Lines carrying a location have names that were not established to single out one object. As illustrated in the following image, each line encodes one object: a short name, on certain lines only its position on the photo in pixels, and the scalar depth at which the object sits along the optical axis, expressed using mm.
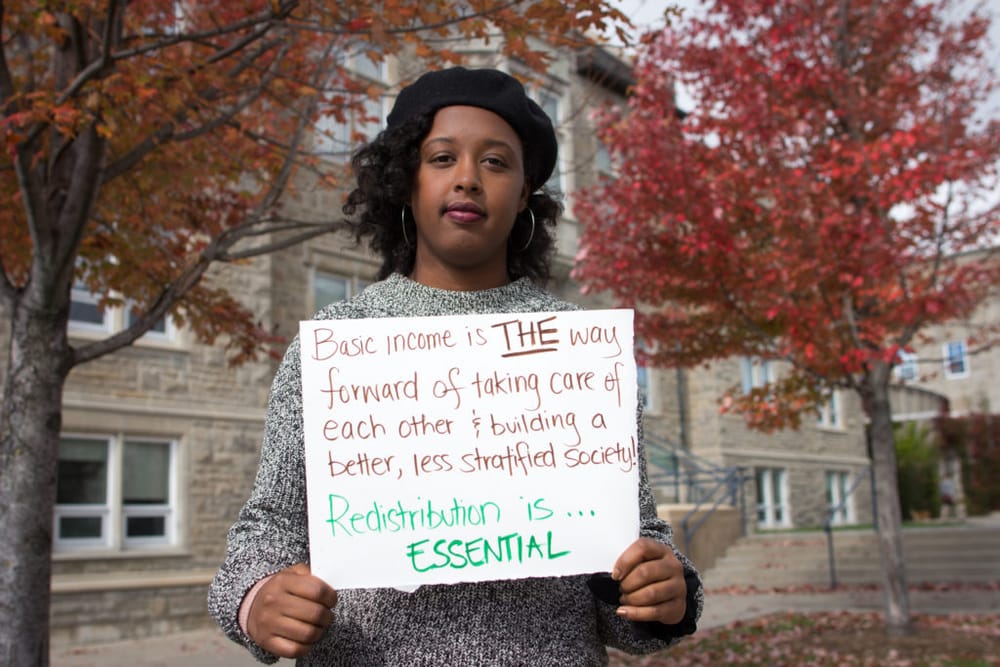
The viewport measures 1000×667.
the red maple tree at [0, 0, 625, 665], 4895
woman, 1564
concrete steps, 13195
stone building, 10469
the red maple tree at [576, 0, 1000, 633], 7840
